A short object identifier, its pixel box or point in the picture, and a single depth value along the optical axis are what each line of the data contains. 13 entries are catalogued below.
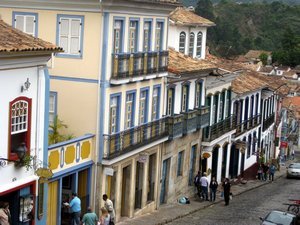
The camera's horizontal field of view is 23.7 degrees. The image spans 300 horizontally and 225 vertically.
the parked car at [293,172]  50.72
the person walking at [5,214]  18.69
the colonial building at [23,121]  18.98
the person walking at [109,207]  23.44
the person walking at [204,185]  35.00
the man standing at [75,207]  23.00
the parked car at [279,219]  24.56
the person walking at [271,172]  48.19
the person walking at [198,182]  35.38
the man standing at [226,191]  34.28
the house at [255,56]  147.32
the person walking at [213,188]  35.06
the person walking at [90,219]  21.91
